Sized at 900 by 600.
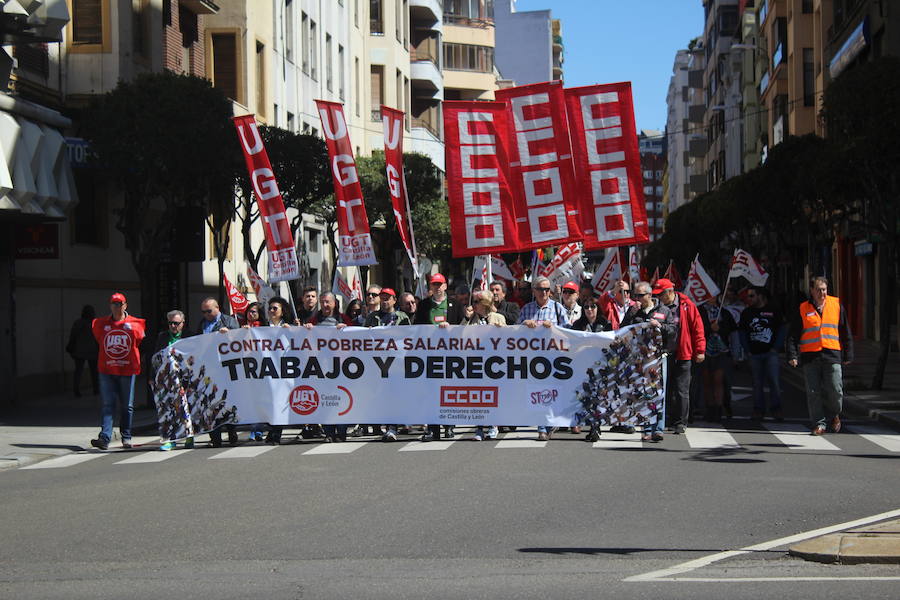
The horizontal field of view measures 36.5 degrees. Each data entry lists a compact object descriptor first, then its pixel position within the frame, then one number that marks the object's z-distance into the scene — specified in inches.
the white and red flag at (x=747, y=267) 1027.9
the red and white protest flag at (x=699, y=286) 958.4
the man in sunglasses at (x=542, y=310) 619.5
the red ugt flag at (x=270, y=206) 745.6
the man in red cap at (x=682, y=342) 619.2
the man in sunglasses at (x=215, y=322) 636.7
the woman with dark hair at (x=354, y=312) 685.3
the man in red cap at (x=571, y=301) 663.1
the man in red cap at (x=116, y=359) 626.2
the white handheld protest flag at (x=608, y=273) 1050.0
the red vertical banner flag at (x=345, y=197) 745.0
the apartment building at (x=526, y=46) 5029.5
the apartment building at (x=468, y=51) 3149.6
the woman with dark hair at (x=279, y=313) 640.4
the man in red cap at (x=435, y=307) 638.5
